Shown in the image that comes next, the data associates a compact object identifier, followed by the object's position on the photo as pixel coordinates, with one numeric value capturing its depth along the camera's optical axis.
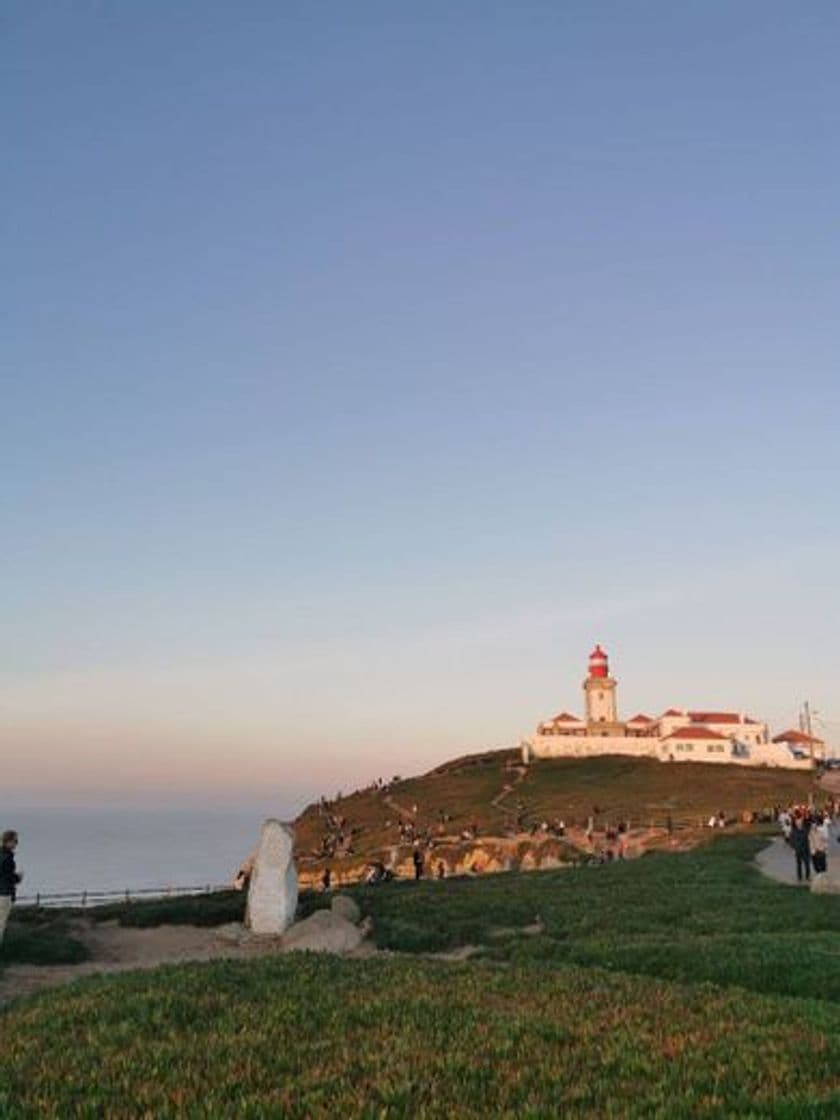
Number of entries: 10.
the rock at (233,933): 28.22
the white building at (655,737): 150.00
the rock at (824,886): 35.42
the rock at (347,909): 30.12
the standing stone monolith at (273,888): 28.55
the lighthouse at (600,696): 173.38
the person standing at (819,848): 39.16
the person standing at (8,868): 22.67
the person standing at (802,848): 41.33
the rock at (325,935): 25.84
